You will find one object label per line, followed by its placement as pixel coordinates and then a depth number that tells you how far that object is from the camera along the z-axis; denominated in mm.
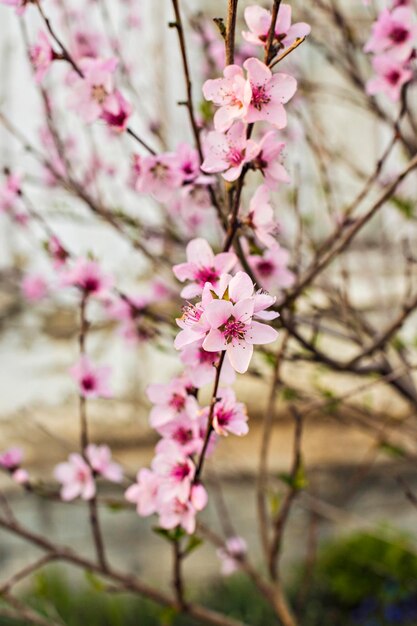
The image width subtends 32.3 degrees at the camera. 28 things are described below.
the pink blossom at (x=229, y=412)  832
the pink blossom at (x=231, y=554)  1489
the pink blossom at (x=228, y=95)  760
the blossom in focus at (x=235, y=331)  663
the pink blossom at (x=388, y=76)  1093
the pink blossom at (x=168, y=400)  908
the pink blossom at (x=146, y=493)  958
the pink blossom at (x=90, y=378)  1250
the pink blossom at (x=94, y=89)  970
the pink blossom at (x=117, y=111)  968
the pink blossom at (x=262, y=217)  874
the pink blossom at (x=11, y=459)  1375
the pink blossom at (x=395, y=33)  1064
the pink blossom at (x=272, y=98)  763
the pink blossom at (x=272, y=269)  1103
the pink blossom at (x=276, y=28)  812
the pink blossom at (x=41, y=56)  1006
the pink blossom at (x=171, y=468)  899
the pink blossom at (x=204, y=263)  857
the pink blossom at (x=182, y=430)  902
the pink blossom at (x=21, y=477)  1332
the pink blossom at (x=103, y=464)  1318
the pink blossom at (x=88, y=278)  1169
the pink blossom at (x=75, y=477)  1296
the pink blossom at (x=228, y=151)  792
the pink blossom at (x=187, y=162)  968
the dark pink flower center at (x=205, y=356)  847
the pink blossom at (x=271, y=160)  822
